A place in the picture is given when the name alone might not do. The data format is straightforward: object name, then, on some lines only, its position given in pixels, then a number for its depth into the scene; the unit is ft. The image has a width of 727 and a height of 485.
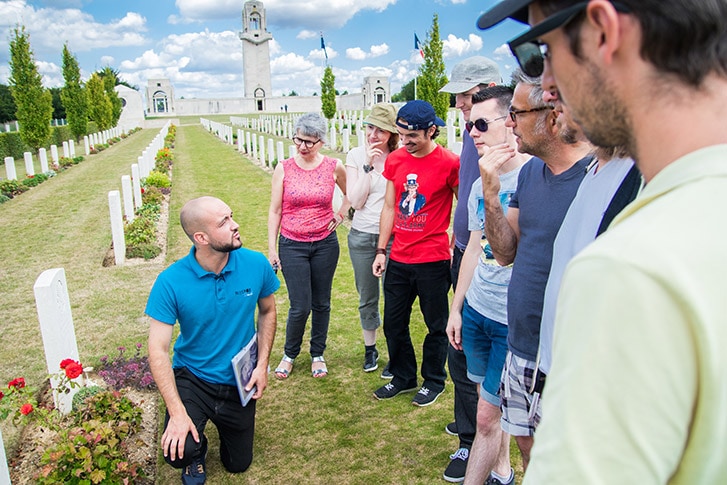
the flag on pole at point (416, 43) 89.06
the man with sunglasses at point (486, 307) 8.35
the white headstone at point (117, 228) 24.32
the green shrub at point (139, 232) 26.58
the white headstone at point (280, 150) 53.23
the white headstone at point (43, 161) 55.88
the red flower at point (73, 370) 10.09
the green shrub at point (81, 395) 12.20
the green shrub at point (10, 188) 43.29
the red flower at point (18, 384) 9.39
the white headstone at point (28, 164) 52.31
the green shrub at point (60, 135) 98.36
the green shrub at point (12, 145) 77.89
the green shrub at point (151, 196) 35.24
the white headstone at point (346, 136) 52.89
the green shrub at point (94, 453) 9.11
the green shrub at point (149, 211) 31.17
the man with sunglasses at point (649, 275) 1.85
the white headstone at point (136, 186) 33.37
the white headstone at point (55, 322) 11.22
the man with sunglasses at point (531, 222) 6.90
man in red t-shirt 11.77
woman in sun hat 13.58
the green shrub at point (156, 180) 39.34
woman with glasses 14.10
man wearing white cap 10.02
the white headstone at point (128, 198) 29.45
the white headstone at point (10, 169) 46.37
